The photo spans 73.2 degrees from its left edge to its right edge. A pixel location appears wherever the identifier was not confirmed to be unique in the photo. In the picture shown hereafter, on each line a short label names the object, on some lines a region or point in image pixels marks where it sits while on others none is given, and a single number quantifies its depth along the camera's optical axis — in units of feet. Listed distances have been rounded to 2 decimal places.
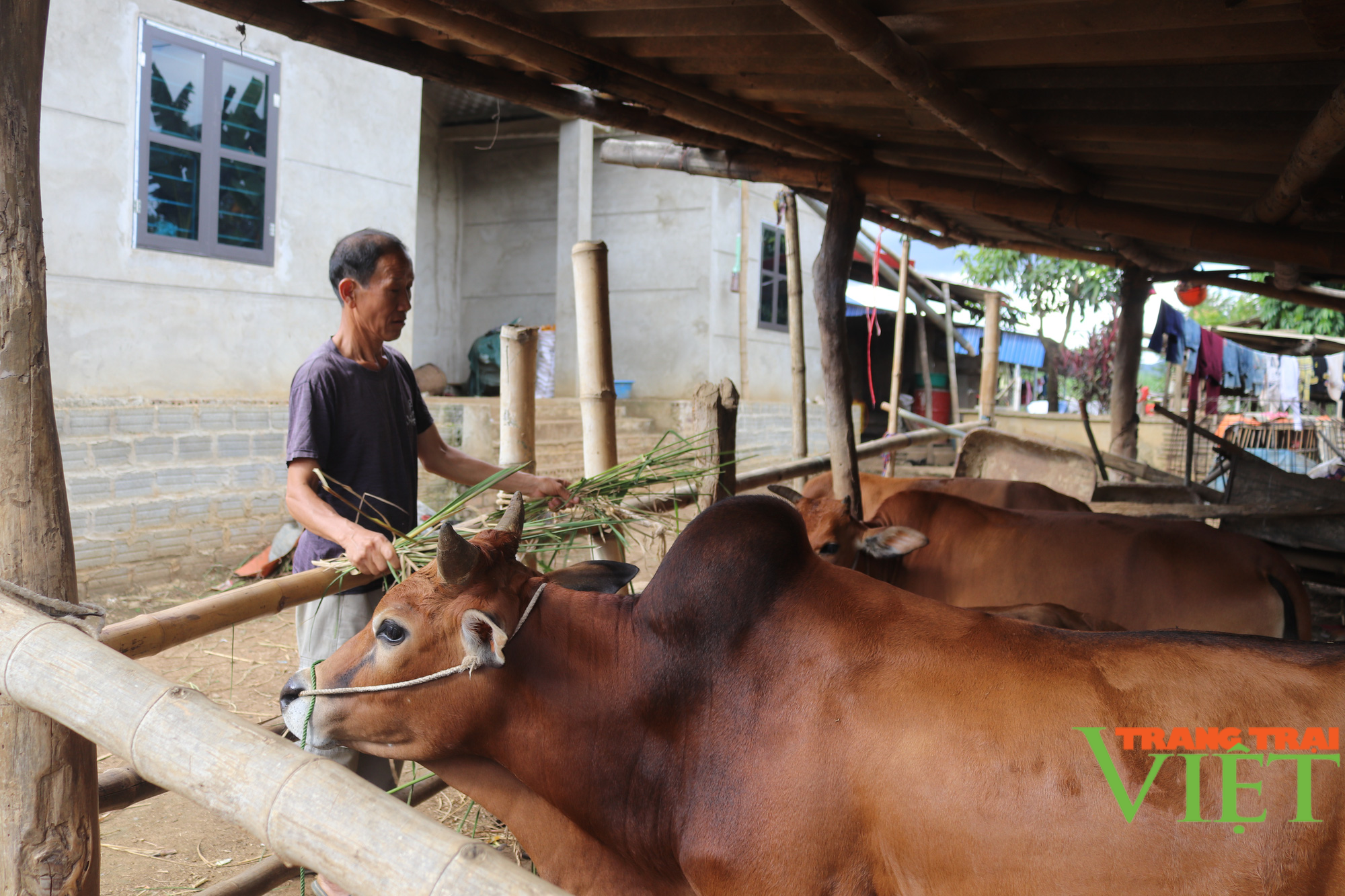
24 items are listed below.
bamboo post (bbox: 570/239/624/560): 11.98
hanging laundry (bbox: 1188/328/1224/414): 41.11
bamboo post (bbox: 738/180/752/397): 41.27
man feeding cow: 9.15
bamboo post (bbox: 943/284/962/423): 45.62
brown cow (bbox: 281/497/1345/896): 5.10
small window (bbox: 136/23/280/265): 22.58
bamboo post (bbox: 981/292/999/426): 38.22
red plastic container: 52.95
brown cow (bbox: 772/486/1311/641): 12.19
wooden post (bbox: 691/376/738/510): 12.69
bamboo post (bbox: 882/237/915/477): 29.73
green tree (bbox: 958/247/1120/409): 60.90
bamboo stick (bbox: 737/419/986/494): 15.94
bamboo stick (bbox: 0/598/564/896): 4.34
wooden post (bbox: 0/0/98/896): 6.23
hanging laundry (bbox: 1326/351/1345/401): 50.47
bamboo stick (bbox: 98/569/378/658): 7.25
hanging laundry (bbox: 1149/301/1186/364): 36.91
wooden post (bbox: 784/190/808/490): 22.75
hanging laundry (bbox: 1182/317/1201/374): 39.06
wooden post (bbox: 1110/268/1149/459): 25.81
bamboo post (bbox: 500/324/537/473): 12.08
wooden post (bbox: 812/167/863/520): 15.20
